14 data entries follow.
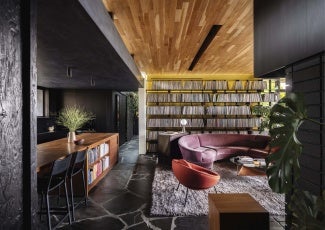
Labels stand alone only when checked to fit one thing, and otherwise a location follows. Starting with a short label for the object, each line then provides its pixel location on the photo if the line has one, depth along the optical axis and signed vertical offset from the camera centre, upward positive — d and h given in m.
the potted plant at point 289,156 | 1.34 -0.25
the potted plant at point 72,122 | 4.74 -0.16
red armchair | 3.62 -0.95
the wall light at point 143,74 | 8.16 +1.31
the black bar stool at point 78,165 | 3.34 -0.77
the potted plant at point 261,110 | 7.38 +0.10
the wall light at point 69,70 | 5.15 +0.91
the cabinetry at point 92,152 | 3.39 -0.66
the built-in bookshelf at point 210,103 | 8.30 +0.35
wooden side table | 2.26 -0.94
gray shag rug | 3.70 -1.41
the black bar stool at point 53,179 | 2.70 -0.74
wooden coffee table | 4.68 -1.06
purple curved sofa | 5.89 -0.93
